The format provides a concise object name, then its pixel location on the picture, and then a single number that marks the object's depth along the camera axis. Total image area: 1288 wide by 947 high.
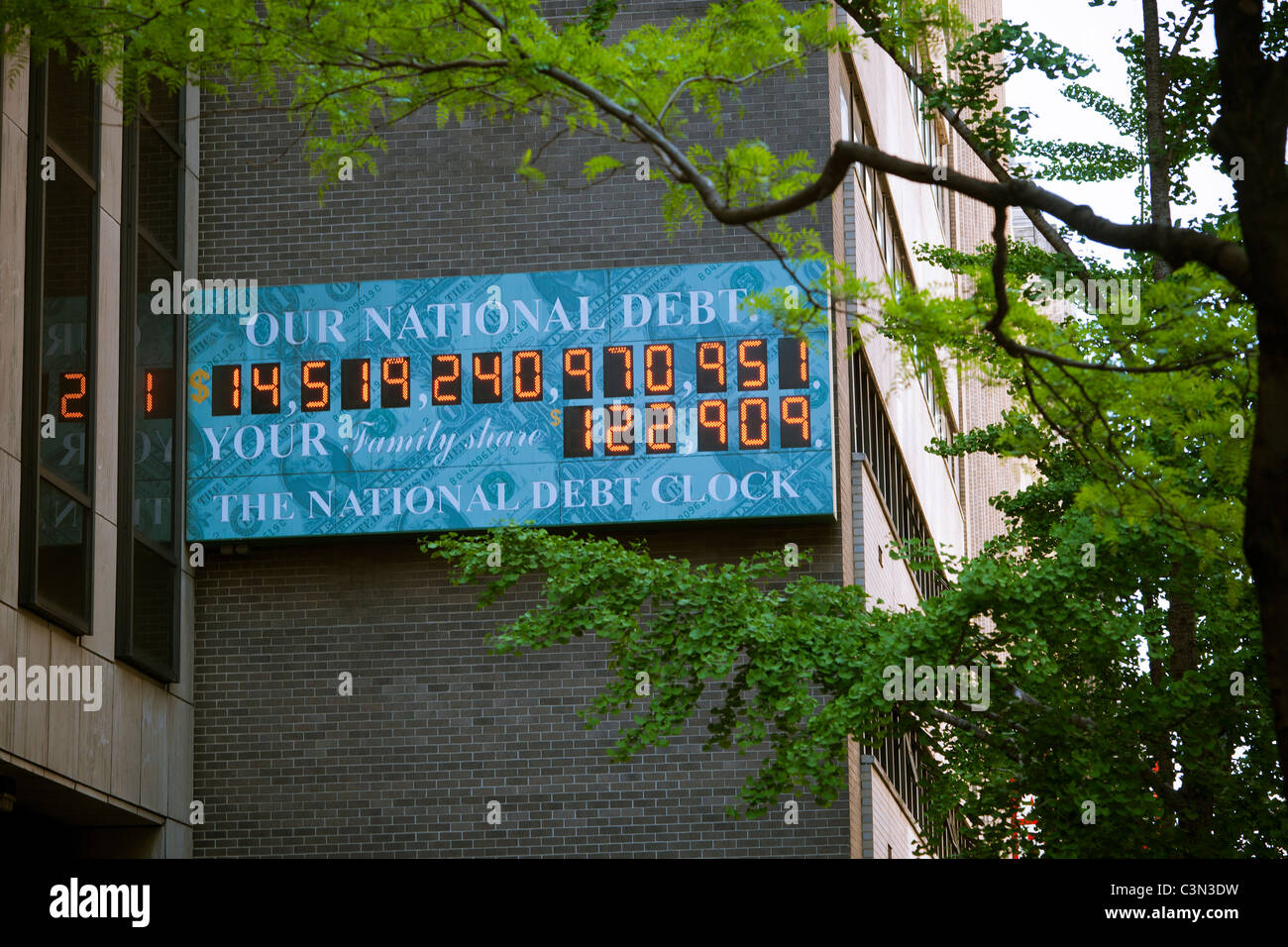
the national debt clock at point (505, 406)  21.20
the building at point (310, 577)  20.00
